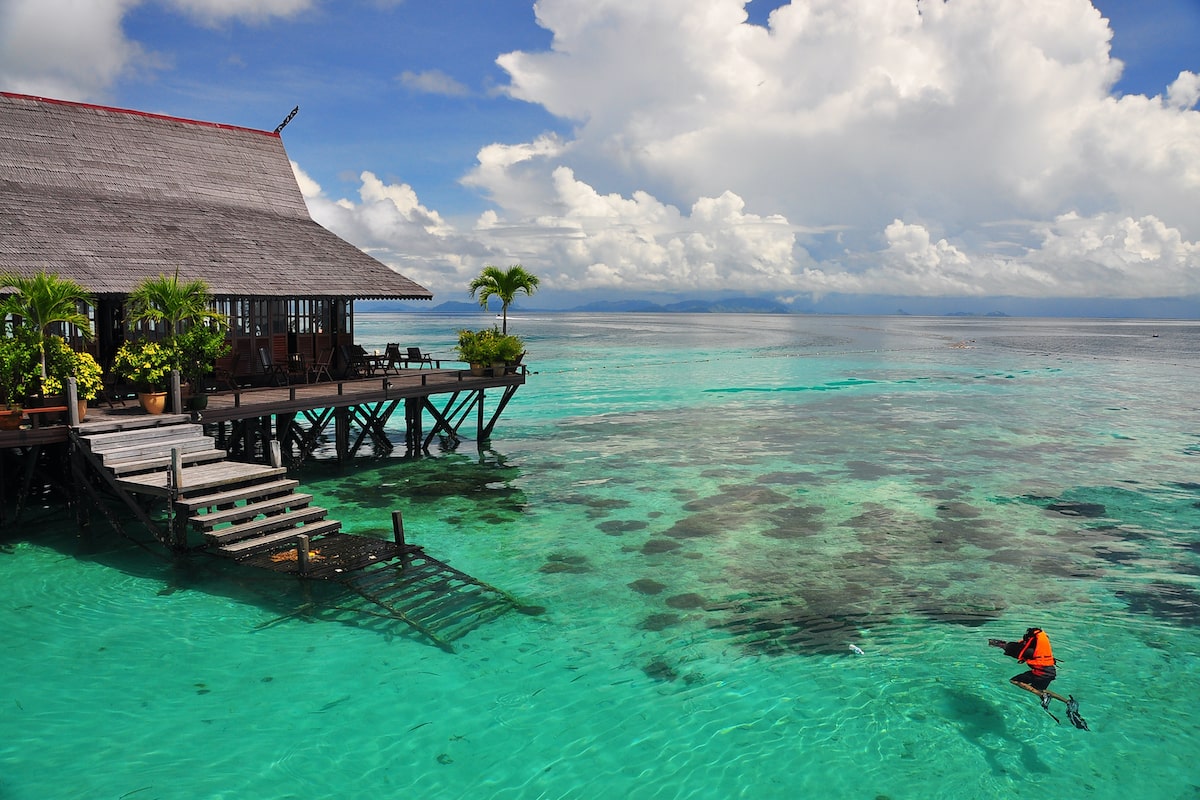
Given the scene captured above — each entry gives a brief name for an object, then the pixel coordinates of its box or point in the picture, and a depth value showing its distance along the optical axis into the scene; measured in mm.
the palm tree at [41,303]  15344
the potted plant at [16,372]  14497
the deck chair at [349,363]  23953
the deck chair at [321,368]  22406
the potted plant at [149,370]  16266
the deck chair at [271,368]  21422
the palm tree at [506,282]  28406
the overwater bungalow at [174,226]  18781
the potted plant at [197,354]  17094
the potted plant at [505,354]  26375
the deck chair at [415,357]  26938
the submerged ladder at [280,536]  12672
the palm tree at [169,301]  17219
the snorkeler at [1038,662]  10180
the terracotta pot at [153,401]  16203
